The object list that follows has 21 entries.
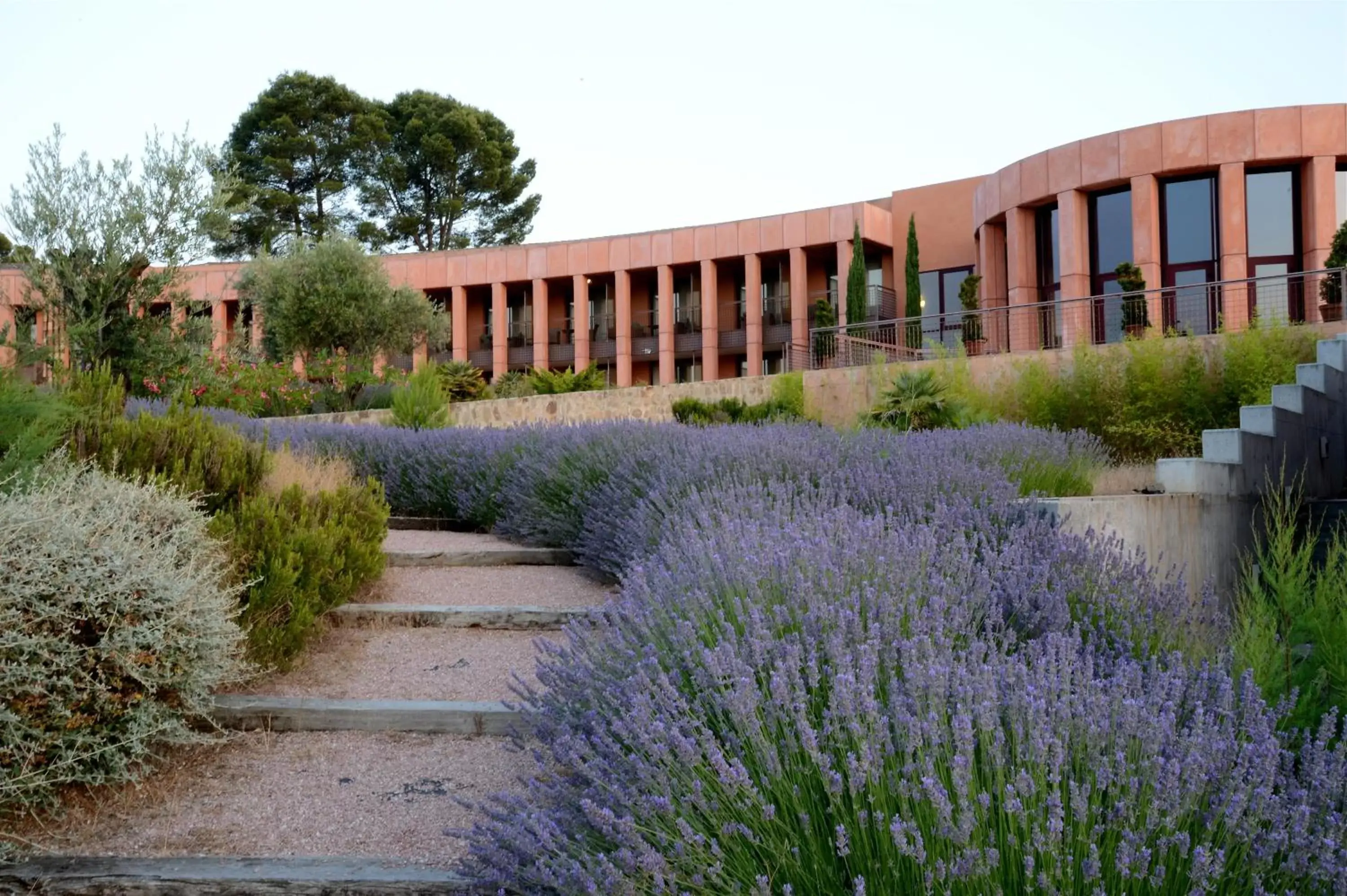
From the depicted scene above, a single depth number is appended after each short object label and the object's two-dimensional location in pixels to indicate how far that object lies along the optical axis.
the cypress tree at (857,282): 25.55
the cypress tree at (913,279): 25.12
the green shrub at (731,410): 14.85
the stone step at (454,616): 4.70
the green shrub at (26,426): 3.78
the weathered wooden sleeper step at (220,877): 2.43
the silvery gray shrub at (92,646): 2.61
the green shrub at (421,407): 12.38
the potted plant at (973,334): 17.33
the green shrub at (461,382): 20.27
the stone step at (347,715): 3.50
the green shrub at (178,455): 4.62
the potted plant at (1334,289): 14.31
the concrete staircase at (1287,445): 6.75
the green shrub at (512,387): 21.34
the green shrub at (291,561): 3.90
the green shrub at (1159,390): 10.15
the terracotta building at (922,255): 18.89
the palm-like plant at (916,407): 9.98
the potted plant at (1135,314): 15.11
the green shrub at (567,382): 19.89
